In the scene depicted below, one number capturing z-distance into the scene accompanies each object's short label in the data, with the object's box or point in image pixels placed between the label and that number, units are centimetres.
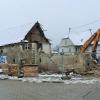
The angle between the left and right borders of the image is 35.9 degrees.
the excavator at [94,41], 1900
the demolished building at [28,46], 1699
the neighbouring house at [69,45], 3461
